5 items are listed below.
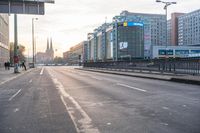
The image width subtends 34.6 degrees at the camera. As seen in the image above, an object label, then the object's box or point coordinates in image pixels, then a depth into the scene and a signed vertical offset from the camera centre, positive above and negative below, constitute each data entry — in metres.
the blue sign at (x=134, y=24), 157.62 +17.13
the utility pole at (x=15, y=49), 45.40 +1.46
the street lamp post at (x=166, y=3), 46.72 +8.07
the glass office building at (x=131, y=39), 158.88 +9.90
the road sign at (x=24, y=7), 33.92 +5.68
